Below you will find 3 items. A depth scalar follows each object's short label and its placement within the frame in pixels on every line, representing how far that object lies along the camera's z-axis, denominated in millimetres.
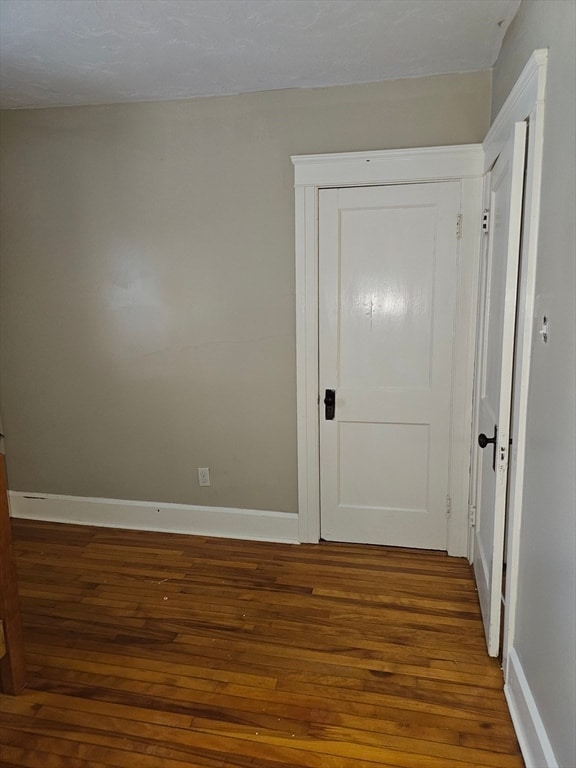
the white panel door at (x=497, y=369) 1688
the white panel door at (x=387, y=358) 2582
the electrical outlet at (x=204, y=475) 3045
